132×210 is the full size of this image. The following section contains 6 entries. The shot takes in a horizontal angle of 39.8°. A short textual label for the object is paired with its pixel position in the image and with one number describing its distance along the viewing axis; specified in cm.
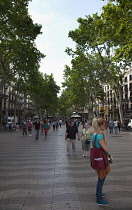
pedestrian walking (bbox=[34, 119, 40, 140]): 1617
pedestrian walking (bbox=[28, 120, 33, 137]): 2059
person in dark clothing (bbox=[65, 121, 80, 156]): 902
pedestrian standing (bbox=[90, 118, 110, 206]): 357
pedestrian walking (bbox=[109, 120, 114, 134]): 2214
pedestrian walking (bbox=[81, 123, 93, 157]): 851
